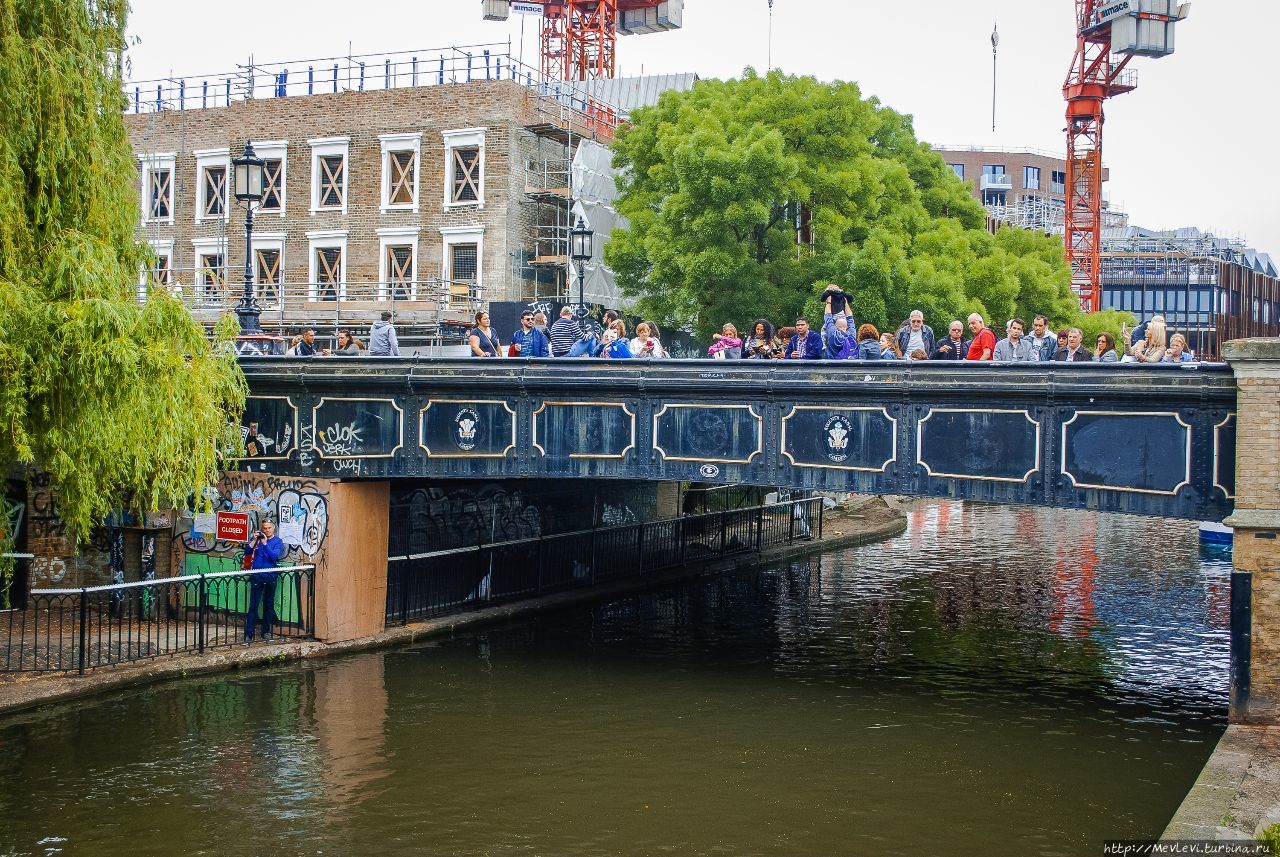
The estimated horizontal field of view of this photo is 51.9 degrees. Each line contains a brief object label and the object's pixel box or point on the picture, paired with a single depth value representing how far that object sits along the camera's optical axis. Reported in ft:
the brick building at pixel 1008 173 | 341.21
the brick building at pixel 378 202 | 122.31
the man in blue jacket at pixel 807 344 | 59.23
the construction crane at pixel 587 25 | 187.42
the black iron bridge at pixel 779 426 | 49.34
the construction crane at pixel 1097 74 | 237.25
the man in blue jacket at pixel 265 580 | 63.52
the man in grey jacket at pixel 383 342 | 67.56
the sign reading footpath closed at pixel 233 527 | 67.41
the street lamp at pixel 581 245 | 78.89
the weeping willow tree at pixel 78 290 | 47.88
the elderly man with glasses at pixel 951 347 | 56.39
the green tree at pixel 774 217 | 109.29
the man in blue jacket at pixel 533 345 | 64.08
